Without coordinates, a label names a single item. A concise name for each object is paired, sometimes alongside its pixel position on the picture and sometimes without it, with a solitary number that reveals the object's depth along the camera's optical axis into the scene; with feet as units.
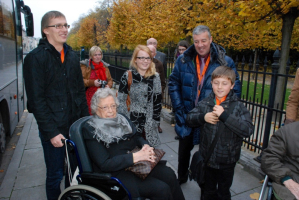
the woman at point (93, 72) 15.56
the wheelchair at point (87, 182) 6.17
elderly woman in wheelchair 6.70
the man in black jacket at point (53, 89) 6.79
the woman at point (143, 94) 10.02
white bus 13.12
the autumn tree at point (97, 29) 111.34
